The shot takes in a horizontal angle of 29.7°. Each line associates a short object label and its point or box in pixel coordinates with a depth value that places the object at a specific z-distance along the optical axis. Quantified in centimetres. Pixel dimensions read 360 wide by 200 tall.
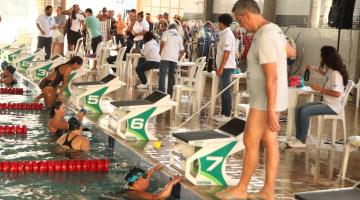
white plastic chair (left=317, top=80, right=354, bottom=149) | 751
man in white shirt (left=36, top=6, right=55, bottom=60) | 1738
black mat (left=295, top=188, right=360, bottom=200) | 383
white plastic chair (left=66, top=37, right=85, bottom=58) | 1703
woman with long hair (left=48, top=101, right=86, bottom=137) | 809
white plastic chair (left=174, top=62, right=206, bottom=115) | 1003
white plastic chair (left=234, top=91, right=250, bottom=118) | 805
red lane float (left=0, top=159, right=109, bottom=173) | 636
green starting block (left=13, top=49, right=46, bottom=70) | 1586
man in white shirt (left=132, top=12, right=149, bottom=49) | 1650
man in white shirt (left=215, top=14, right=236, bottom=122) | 903
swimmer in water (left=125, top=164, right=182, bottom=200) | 555
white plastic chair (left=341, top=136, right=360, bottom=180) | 590
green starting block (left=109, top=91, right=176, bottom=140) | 747
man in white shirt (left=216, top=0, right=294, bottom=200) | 471
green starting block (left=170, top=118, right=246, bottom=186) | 551
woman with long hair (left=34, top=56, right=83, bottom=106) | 1041
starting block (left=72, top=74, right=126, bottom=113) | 949
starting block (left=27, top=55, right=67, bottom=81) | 1399
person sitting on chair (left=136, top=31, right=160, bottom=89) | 1291
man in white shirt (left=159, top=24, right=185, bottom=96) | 1126
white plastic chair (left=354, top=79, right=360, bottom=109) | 1263
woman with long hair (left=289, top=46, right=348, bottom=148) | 730
